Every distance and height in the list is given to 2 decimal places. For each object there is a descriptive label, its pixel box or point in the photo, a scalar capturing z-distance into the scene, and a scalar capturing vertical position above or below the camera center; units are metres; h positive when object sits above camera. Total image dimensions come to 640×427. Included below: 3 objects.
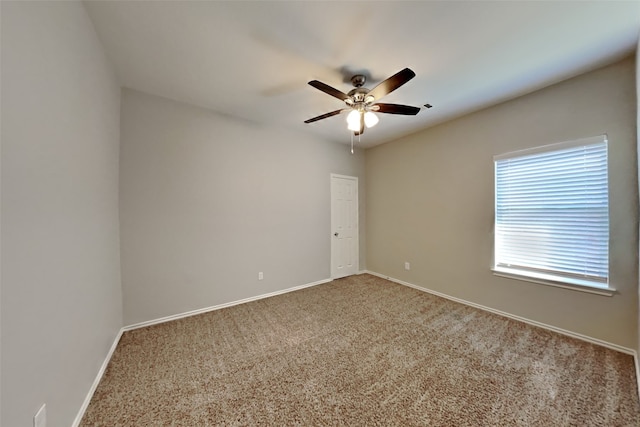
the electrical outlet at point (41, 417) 1.02 -0.97
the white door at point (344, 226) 4.32 -0.34
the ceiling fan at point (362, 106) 2.05 +1.05
